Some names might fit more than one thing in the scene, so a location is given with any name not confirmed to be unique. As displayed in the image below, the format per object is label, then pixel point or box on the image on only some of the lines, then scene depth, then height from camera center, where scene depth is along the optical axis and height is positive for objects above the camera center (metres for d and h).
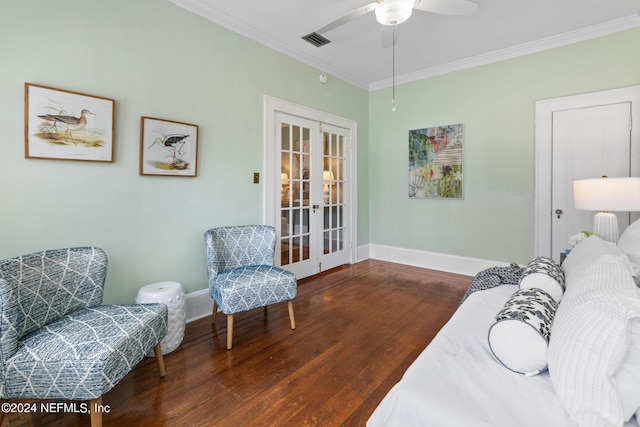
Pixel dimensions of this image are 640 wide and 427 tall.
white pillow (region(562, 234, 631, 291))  1.33 -0.21
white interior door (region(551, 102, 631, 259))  3.11 +0.64
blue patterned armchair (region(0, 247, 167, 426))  1.34 -0.59
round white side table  2.12 -0.65
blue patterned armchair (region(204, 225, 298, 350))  2.28 -0.49
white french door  3.53 +0.27
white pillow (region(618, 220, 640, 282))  1.42 -0.16
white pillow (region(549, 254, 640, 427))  0.77 -0.38
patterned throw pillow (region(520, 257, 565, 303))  1.41 -0.31
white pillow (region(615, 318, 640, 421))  0.78 -0.43
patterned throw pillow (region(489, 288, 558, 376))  1.00 -0.42
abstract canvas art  4.10 +0.72
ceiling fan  2.09 +1.44
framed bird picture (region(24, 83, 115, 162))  1.91 +0.58
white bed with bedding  0.79 -0.52
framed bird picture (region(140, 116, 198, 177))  2.42 +0.55
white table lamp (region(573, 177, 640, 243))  2.25 +0.12
